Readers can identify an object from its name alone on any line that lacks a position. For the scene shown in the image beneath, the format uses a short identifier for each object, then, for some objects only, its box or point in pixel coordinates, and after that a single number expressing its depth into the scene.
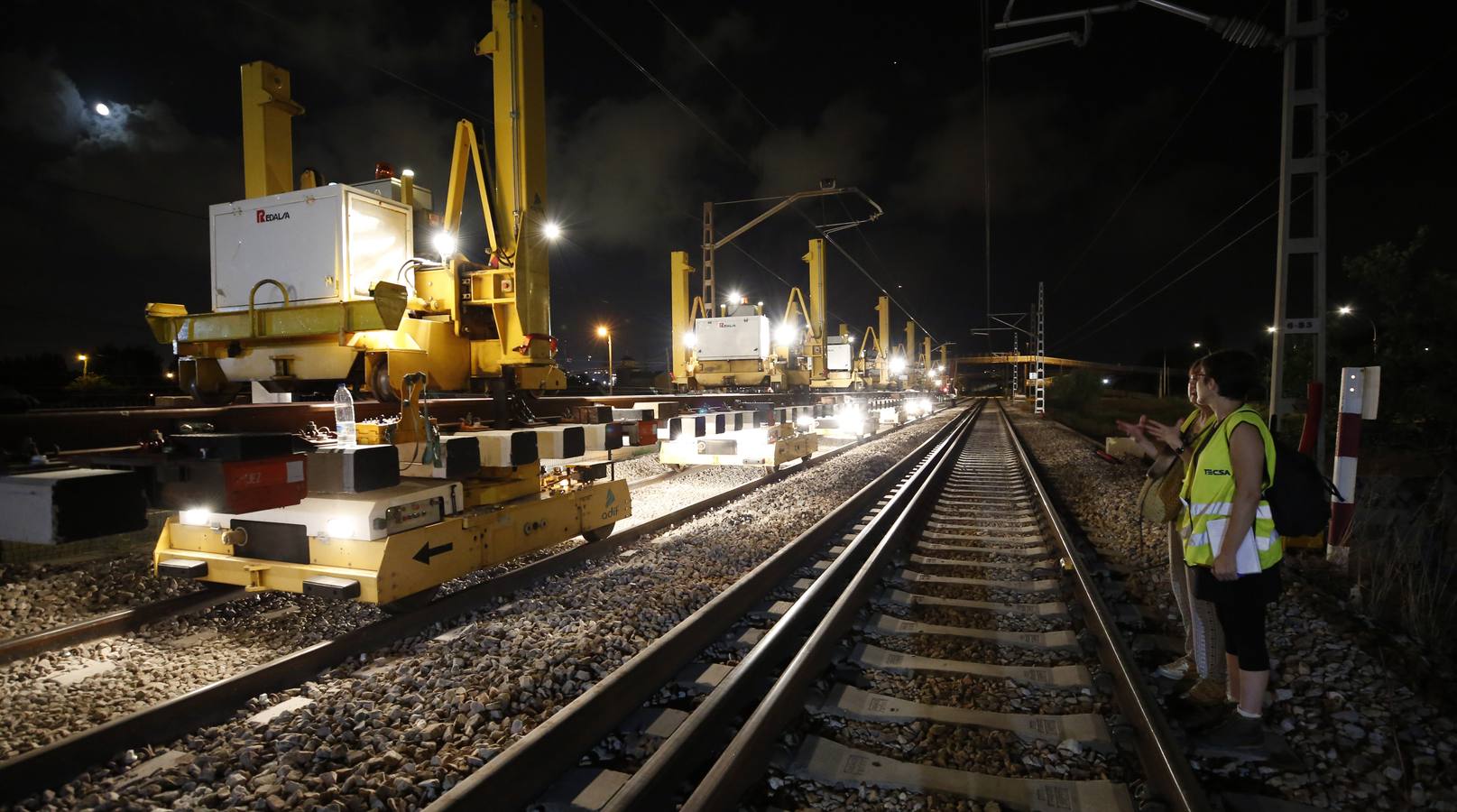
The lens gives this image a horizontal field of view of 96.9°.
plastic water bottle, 4.15
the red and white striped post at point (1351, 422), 5.07
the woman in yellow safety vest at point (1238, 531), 2.70
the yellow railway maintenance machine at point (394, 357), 4.02
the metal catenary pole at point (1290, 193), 5.82
